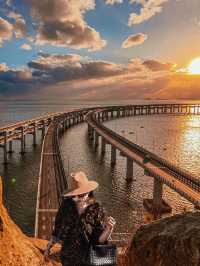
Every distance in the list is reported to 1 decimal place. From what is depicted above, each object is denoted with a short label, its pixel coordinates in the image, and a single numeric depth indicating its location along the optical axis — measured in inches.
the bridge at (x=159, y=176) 1036.2
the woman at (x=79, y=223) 151.3
